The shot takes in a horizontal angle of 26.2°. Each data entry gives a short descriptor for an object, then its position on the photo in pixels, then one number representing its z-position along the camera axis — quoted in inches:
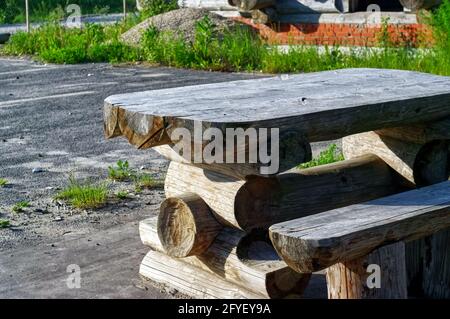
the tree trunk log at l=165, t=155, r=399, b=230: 180.7
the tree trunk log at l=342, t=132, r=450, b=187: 206.7
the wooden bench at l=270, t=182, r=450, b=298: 146.2
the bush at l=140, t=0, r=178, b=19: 613.3
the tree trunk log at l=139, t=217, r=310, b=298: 171.2
